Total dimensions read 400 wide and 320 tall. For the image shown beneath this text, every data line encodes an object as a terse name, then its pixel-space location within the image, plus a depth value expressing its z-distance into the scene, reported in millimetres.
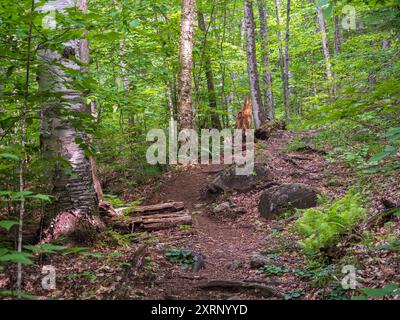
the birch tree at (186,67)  11273
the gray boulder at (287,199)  7762
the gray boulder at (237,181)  9468
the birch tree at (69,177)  5090
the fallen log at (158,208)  7402
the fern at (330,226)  4934
